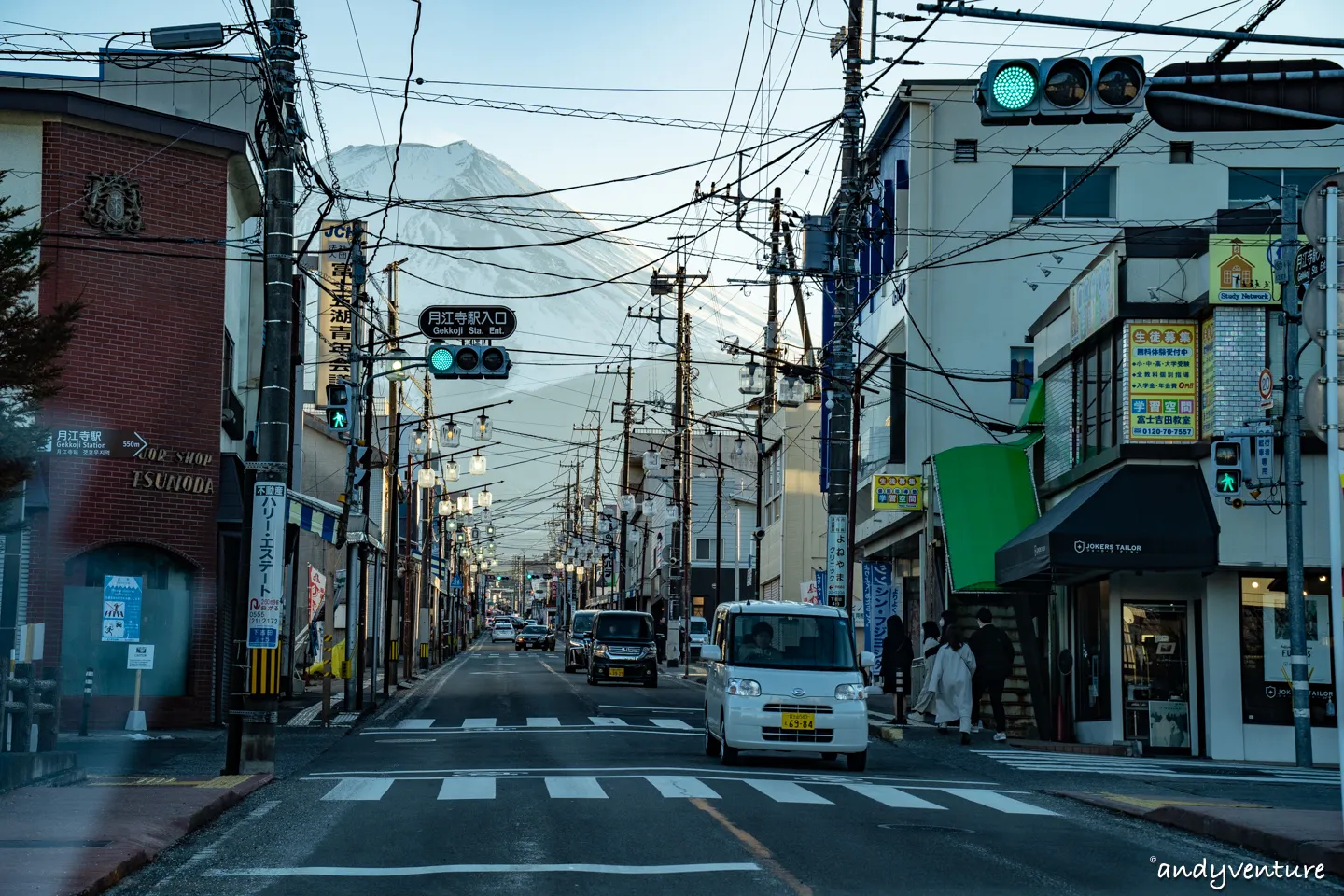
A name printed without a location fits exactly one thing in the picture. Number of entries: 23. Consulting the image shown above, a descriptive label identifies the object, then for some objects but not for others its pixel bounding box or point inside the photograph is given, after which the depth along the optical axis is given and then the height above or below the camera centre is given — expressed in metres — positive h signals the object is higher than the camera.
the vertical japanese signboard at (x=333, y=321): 42.53 +8.02
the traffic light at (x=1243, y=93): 12.39 +4.15
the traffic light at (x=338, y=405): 22.06 +2.71
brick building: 25.03 +3.31
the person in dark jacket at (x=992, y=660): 26.00 -1.03
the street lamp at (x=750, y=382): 43.03 +6.12
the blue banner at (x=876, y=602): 42.25 -0.12
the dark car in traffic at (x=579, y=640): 55.50 -1.66
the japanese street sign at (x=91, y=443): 25.09 +2.41
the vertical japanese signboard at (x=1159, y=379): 23.61 +3.40
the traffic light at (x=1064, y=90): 11.67 +3.89
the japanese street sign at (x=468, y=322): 24.16 +4.29
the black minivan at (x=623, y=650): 44.12 -1.56
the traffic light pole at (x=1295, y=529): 21.22 +1.00
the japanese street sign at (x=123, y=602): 24.19 -0.17
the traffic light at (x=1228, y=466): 21.08 +1.85
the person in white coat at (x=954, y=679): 24.88 -1.32
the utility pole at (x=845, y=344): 28.36 +4.83
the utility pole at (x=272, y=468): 18.05 +1.48
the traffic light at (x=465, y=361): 22.91 +3.48
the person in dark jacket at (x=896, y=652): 31.12 -1.11
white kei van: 19.03 -1.09
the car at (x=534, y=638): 93.06 -2.65
